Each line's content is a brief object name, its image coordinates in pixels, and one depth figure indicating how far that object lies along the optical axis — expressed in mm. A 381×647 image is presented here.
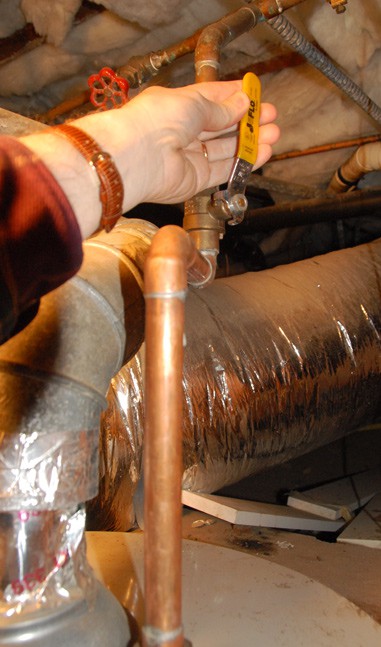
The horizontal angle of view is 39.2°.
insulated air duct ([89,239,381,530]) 1211
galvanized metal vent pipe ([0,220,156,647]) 619
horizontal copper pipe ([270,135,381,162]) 2131
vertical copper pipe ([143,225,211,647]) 522
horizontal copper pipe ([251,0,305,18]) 1126
